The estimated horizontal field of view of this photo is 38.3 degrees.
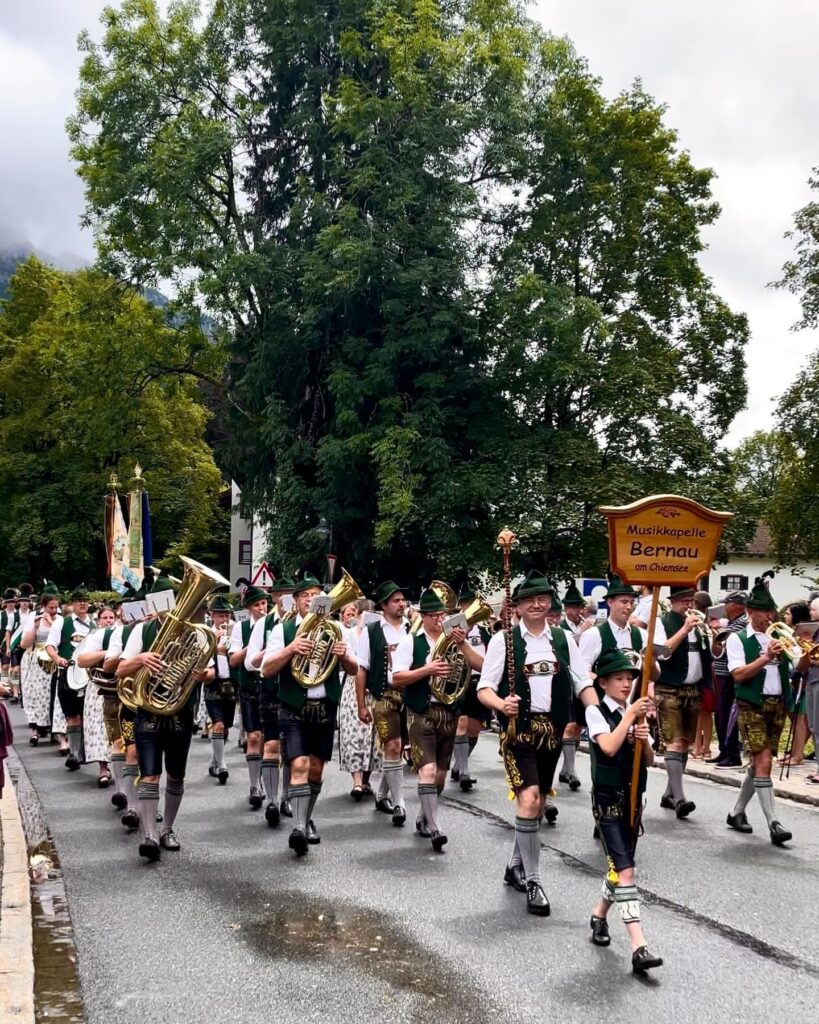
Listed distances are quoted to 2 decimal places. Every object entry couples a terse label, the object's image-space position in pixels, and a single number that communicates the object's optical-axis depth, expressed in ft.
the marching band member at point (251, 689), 37.83
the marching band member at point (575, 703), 40.19
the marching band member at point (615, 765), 20.89
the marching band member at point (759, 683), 31.40
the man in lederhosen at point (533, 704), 24.20
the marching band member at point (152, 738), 28.48
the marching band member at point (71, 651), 46.29
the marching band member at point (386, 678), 34.83
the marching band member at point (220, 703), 42.80
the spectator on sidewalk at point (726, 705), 42.60
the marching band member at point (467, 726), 41.10
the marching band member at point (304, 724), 29.99
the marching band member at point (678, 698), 35.14
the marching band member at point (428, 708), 30.66
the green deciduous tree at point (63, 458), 144.36
